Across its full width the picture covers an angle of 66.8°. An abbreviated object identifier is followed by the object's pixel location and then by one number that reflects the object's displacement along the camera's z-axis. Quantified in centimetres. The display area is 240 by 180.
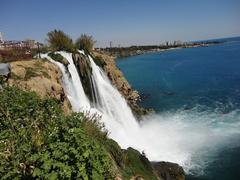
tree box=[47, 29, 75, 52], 1850
